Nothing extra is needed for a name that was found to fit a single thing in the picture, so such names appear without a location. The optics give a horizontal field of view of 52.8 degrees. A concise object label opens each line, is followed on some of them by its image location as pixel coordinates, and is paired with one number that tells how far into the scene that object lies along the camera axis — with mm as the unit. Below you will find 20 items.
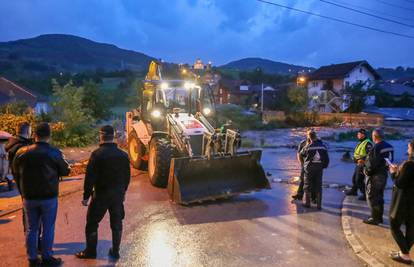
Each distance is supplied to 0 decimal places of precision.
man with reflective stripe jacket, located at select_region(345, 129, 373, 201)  8719
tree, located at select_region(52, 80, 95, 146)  18156
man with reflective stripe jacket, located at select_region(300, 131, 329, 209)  8453
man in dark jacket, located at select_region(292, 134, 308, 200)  9239
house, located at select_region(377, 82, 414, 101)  60750
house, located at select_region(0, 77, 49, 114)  40156
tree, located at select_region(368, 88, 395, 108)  56166
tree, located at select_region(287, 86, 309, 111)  45841
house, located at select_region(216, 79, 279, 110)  64625
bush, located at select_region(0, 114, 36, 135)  16234
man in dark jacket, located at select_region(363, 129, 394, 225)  7055
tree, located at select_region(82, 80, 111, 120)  34078
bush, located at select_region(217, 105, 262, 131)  35188
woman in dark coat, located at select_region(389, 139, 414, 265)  5379
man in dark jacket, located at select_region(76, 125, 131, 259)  5426
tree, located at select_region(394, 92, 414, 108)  57500
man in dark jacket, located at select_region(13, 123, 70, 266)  5082
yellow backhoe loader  8844
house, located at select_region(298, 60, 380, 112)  55625
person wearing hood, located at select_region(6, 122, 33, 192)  6059
